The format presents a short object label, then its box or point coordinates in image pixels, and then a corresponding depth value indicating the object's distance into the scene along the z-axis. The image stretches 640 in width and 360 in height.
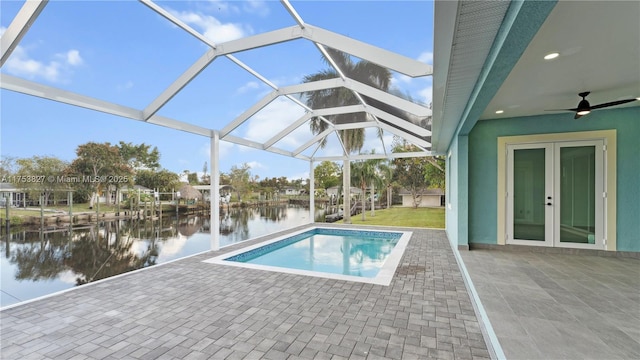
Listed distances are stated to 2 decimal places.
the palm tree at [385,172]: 15.52
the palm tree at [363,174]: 15.11
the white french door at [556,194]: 5.26
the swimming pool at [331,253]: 5.52
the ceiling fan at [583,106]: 4.15
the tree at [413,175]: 17.73
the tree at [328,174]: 16.28
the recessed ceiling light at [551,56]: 2.94
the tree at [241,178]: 12.13
